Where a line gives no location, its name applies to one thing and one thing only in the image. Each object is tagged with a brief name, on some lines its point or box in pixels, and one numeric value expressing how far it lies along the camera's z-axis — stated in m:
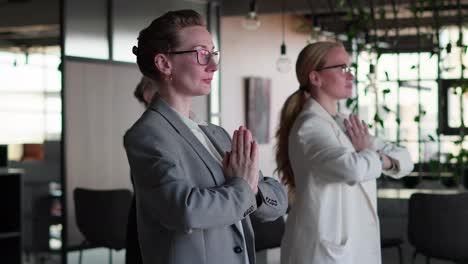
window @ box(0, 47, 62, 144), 7.69
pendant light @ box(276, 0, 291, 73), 8.99
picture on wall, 12.21
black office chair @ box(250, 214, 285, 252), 4.79
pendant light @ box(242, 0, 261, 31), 8.21
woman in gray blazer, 1.83
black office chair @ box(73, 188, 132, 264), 5.80
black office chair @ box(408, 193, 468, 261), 4.65
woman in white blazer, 2.95
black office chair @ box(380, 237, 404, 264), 5.04
